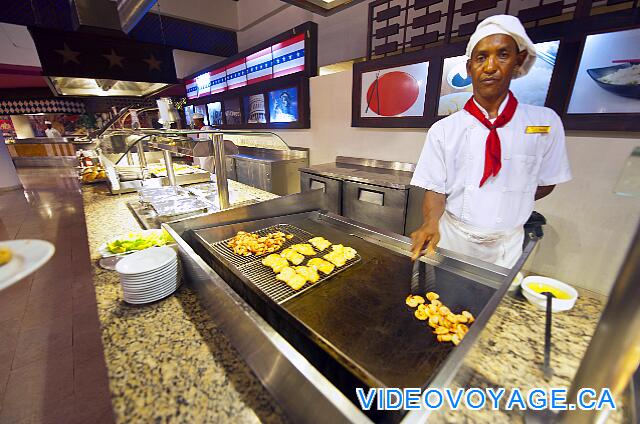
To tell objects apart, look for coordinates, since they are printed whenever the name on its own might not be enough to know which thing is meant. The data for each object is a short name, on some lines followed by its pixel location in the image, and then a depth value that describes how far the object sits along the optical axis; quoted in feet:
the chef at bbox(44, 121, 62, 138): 43.29
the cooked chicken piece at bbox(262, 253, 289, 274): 4.65
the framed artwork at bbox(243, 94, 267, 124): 21.80
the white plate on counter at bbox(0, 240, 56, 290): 1.09
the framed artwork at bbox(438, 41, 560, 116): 8.77
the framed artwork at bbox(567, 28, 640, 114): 7.48
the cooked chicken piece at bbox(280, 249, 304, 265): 4.89
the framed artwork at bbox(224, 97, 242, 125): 24.77
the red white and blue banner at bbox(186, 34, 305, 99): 17.78
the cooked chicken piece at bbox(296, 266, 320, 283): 4.34
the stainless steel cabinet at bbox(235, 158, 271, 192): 19.52
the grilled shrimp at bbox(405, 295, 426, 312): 3.73
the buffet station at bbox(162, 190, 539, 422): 2.55
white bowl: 3.75
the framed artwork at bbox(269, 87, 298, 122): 18.72
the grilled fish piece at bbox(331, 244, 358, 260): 4.98
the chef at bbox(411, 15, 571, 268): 5.39
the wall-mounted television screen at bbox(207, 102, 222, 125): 27.73
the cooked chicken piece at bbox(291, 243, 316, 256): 5.26
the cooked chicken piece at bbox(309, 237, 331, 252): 5.41
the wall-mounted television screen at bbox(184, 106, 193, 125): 33.37
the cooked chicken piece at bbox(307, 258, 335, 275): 4.57
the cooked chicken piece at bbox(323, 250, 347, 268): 4.79
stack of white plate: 3.94
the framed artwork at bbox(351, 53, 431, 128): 12.11
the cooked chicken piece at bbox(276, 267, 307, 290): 4.17
